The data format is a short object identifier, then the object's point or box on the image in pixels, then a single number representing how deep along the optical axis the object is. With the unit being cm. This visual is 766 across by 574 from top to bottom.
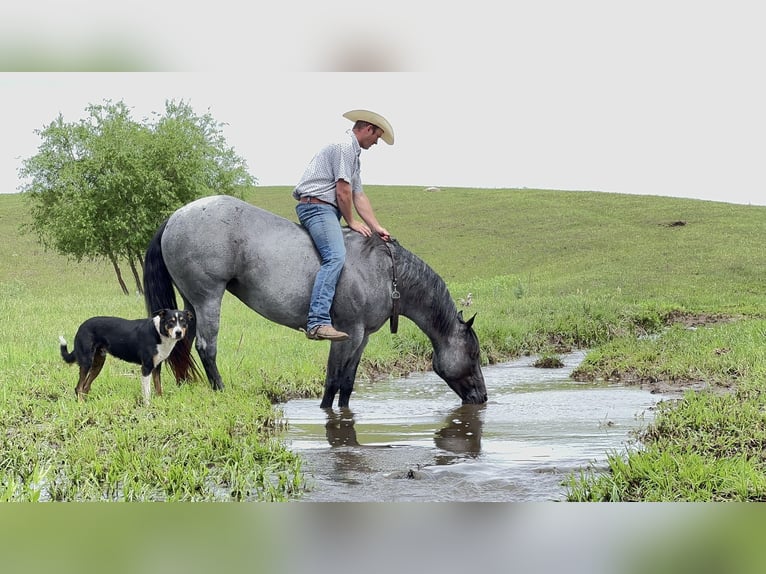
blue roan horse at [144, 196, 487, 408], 761
